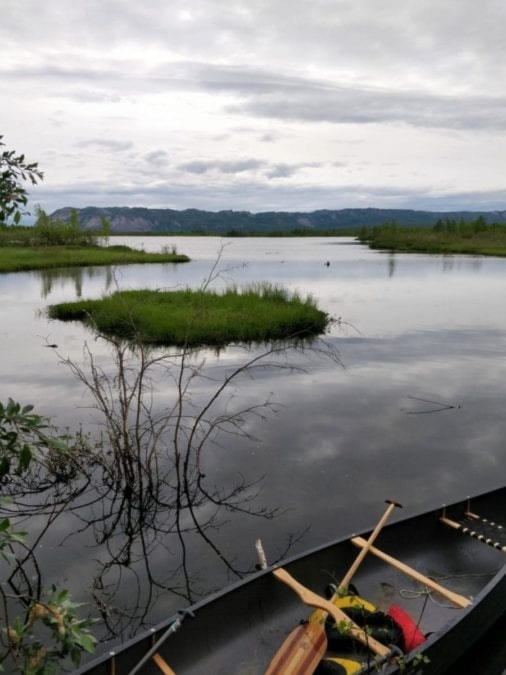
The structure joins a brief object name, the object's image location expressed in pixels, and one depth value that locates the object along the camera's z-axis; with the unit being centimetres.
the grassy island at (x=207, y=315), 2316
